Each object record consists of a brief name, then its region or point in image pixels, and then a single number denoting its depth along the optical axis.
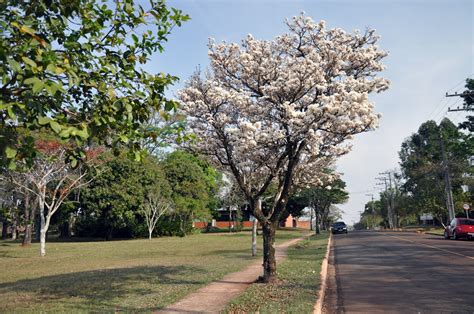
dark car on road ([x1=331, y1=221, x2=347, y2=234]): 51.84
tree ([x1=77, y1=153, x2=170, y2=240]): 43.94
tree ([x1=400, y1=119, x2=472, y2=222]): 45.99
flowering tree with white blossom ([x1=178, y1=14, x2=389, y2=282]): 10.68
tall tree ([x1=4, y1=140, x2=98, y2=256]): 25.08
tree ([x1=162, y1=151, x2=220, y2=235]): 49.06
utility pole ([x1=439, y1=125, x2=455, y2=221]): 40.81
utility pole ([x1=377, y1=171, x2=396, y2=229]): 77.94
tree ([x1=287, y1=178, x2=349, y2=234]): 50.53
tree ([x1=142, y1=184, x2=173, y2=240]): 45.12
